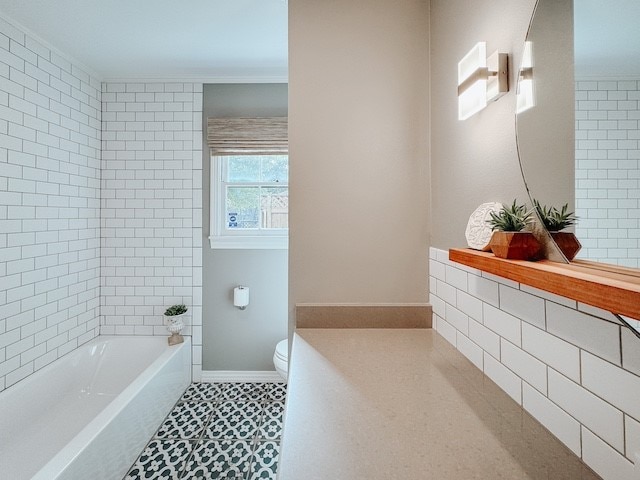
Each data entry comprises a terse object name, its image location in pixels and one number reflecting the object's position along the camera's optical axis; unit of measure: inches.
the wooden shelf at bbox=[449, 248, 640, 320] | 16.4
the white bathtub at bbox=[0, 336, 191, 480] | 61.2
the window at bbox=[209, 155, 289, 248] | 113.0
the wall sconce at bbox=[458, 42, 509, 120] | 34.1
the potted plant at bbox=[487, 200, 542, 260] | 28.1
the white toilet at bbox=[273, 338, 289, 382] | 86.6
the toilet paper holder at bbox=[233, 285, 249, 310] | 107.9
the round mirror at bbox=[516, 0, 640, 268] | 19.4
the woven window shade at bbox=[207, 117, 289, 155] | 109.2
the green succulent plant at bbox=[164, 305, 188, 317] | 105.7
